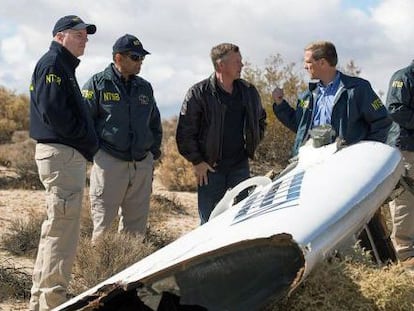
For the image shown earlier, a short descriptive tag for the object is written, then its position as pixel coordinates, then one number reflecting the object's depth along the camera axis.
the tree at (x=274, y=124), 17.75
